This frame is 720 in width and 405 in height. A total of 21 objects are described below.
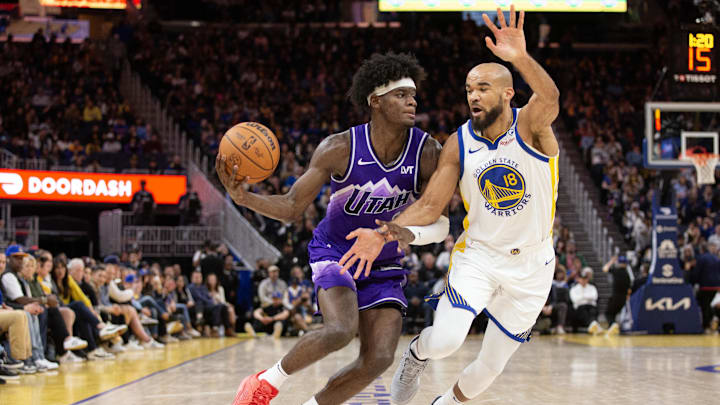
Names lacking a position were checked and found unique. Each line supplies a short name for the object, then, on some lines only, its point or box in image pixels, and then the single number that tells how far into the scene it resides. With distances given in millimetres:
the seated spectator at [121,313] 12820
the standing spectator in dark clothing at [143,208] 19094
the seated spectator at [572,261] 17953
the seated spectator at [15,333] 9422
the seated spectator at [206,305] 16328
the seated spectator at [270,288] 16578
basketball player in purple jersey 5348
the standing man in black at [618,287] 17359
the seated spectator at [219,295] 16531
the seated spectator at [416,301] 16781
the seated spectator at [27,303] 9906
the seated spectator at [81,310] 11617
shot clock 14984
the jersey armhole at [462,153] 5516
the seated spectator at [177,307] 15234
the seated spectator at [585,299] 17484
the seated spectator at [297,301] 16562
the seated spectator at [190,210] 19797
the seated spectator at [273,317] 16484
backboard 15656
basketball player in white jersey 5379
